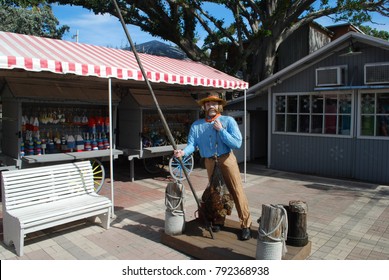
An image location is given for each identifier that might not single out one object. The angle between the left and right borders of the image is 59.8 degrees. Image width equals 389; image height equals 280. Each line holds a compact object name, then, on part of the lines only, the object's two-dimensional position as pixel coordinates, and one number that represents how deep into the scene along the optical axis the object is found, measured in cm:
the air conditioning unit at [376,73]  805
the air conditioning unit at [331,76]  873
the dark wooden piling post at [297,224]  405
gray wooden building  837
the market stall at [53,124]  646
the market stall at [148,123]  812
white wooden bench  421
